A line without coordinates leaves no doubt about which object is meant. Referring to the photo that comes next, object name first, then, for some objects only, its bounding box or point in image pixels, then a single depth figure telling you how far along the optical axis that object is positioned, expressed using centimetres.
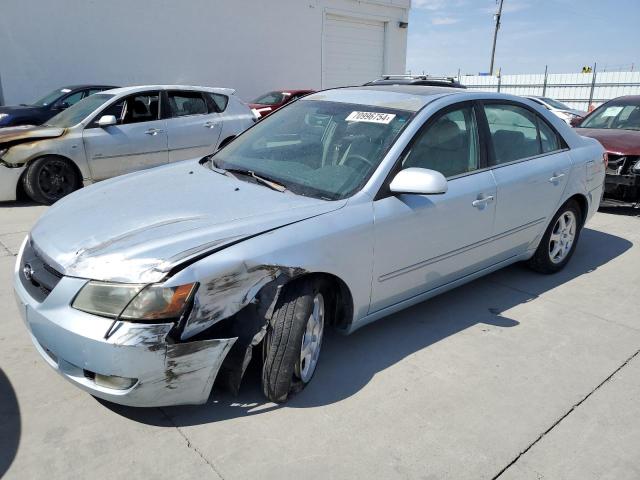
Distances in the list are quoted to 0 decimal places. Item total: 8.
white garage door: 1892
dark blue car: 986
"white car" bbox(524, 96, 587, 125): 1534
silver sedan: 235
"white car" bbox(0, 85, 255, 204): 684
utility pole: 3691
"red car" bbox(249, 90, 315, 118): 1293
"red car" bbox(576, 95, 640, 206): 670
